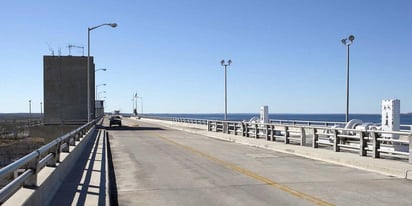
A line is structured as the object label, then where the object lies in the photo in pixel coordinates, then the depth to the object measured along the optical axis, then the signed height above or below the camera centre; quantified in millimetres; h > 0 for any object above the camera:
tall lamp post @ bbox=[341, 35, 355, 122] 30750 +2305
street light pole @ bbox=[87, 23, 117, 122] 44488 +6159
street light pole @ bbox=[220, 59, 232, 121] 51750 +4359
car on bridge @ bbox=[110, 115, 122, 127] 69375 -2627
